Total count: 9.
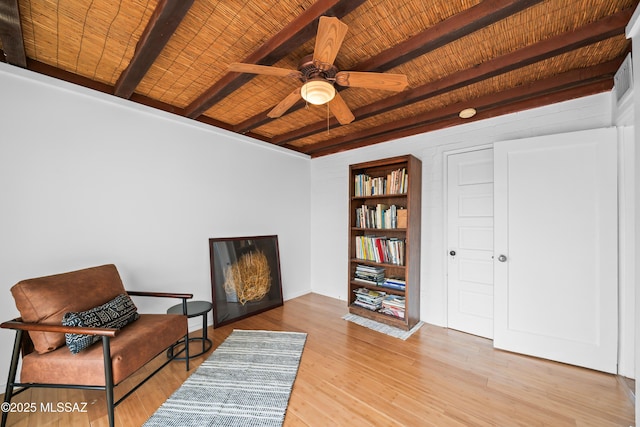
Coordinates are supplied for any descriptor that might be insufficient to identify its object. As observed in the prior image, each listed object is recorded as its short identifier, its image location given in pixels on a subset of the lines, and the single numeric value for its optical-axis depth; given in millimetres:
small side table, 2318
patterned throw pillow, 1523
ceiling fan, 1536
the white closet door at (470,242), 2670
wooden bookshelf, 2893
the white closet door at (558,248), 2033
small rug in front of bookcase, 2744
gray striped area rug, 1595
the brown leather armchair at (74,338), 1481
